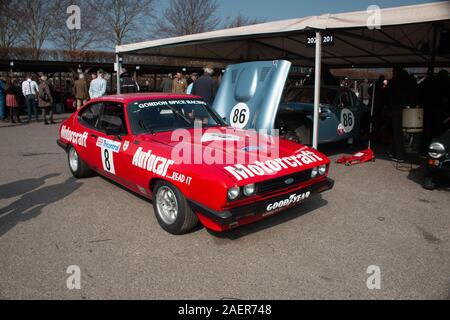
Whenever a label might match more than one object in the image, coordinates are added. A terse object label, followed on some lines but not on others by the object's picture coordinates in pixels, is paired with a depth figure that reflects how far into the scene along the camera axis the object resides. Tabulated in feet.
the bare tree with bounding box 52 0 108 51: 83.66
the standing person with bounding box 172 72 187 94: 38.11
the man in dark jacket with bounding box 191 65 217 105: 26.63
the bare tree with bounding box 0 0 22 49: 74.95
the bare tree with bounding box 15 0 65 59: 78.54
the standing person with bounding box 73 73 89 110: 42.98
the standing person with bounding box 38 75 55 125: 41.04
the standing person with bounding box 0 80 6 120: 44.04
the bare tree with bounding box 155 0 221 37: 96.63
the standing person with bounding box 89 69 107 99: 36.01
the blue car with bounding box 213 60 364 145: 19.52
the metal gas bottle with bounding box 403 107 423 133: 19.84
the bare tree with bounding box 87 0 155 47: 89.10
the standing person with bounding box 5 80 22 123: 43.24
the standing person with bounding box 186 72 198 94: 31.93
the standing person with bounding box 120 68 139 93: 33.55
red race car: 10.46
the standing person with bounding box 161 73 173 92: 42.16
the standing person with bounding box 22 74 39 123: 42.80
